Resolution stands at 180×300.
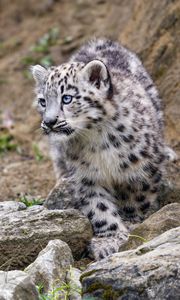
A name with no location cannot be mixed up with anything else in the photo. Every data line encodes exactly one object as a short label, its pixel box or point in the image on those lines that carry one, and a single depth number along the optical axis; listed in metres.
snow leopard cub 15.63
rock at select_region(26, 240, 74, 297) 12.42
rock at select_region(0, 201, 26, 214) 15.07
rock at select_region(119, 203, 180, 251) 13.42
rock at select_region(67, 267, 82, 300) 12.27
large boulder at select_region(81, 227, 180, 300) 10.86
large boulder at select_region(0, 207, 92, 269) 14.06
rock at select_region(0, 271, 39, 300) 10.97
